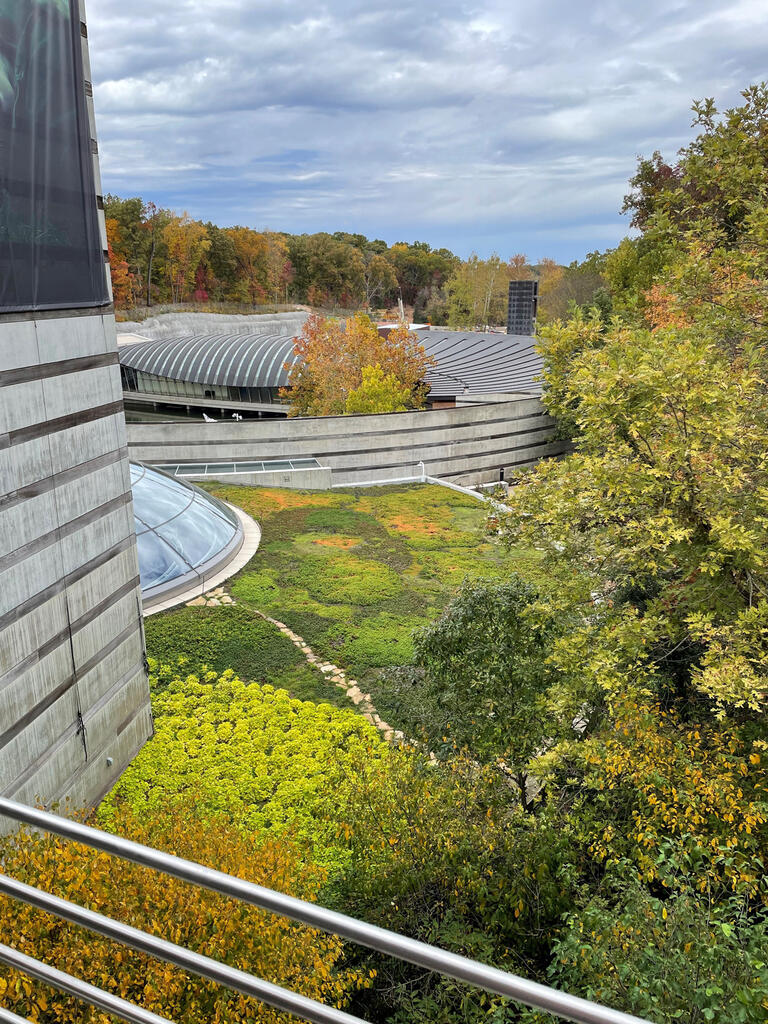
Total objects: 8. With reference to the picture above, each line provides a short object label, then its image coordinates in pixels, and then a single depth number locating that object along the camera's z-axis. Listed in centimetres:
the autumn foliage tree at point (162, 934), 434
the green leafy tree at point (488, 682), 888
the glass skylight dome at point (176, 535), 1816
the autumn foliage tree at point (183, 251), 8350
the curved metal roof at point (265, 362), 5103
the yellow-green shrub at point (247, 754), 1038
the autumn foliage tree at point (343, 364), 4128
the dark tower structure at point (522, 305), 7438
